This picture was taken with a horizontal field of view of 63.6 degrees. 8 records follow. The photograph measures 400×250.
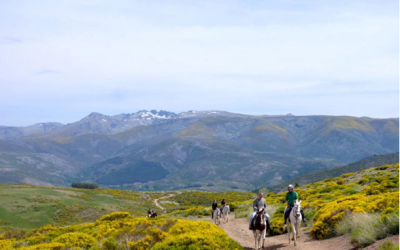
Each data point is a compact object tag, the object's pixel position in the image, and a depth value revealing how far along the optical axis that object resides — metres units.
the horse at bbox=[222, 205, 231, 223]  33.31
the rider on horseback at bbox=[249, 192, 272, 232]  18.54
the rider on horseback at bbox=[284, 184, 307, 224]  19.05
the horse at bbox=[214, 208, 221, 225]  32.56
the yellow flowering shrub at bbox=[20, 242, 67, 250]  16.02
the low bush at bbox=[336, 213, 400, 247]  14.80
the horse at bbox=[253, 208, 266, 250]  17.23
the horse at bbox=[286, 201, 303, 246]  18.52
